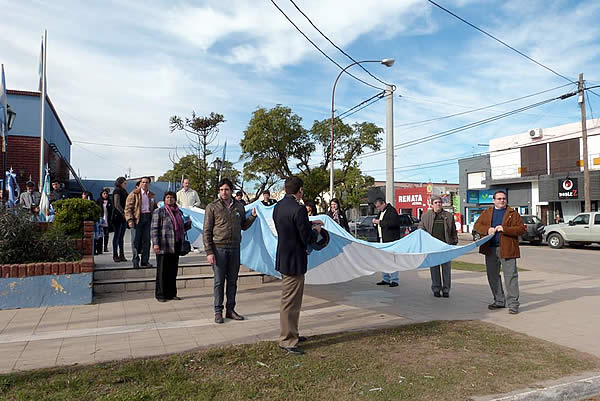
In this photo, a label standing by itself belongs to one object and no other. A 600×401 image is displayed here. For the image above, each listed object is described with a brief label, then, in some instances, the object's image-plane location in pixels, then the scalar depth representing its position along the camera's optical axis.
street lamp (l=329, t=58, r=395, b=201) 16.42
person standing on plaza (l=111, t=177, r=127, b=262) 8.95
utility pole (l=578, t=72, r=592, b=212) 23.47
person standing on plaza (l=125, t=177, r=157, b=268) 8.22
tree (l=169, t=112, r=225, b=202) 26.67
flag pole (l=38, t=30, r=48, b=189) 14.22
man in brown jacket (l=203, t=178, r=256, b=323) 6.09
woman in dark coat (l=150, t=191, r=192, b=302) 7.28
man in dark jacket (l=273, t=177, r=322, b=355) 4.89
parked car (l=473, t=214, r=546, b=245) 23.77
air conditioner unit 33.03
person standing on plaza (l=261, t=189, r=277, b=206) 9.84
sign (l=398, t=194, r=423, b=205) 48.75
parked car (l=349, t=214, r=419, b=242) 22.36
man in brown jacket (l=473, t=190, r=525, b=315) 7.00
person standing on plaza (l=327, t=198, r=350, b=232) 10.07
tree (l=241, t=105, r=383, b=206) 31.27
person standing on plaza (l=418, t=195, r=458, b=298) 8.44
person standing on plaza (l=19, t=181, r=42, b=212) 11.05
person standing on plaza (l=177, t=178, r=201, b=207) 10.45
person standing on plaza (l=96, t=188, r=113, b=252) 10.74
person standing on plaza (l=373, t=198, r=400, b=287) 9.20
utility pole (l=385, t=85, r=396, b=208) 13.23
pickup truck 20.83
